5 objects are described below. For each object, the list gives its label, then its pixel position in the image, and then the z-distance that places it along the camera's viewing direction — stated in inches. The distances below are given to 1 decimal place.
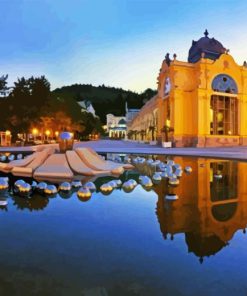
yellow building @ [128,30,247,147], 1524.4
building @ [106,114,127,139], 4586.6
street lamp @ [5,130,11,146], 1638.7
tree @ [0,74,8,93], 1904.5
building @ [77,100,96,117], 5148.1
